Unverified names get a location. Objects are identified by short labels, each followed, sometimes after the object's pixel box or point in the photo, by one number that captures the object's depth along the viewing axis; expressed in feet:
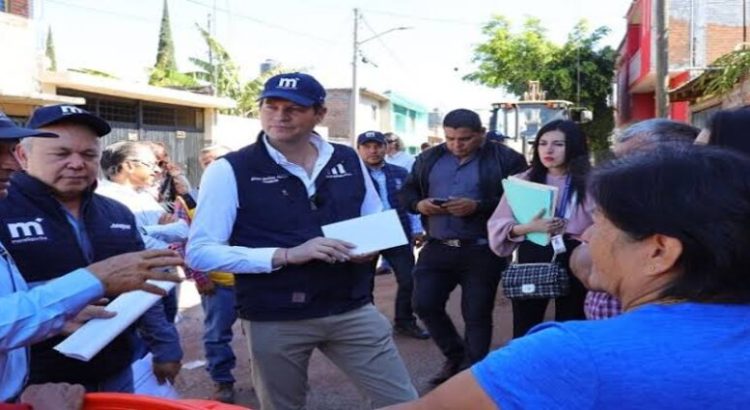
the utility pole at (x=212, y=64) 97.07
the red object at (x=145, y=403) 5.73
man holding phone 15.87
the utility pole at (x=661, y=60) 42.14
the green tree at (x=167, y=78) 93.73
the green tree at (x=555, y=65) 107.55
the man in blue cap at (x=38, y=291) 6.26
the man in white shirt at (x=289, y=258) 10.01
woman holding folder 13.62
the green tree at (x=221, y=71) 97.25
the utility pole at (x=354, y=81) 88.28
